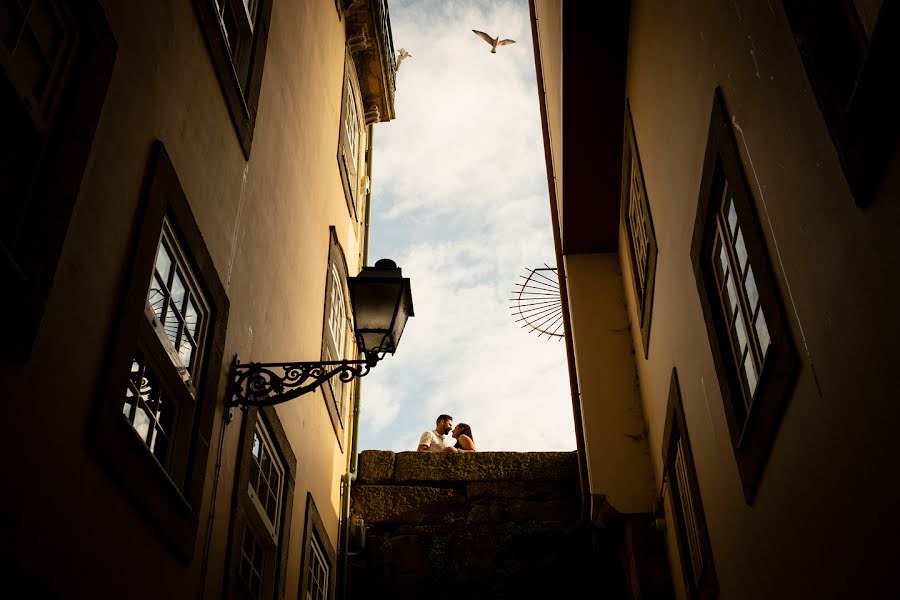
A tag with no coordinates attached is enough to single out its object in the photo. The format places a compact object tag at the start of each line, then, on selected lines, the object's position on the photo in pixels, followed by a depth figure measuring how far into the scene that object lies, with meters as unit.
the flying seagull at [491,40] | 16.25
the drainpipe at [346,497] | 9.63
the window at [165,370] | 3.95
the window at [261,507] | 5.75
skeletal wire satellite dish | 14.37
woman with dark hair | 12.12
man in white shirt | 12.16
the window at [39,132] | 3.11
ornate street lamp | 5.90
